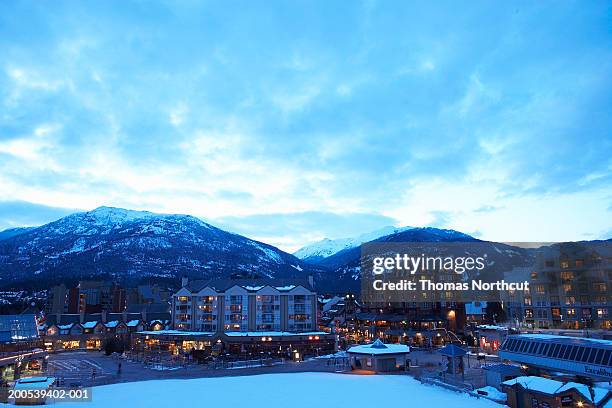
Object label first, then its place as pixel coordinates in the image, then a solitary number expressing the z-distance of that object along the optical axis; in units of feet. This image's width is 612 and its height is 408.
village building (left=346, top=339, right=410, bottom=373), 156.15
